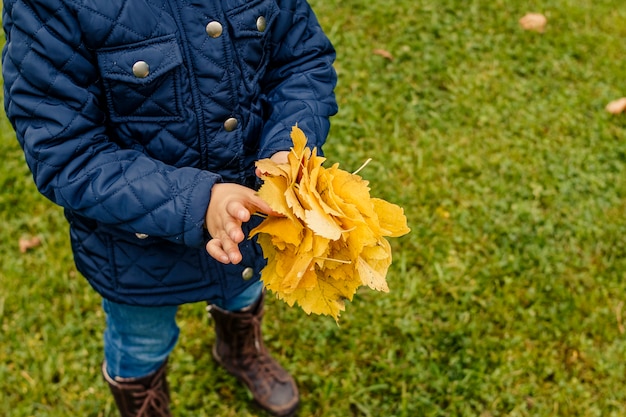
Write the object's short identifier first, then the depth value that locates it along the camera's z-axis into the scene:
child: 1.28
